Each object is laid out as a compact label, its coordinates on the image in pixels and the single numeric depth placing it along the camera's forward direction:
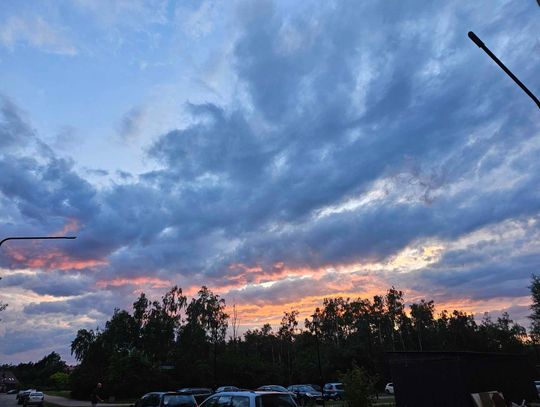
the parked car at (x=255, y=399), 11.11
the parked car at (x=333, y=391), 47.71
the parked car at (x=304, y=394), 37.78
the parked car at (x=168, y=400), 16.09
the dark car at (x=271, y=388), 35.44
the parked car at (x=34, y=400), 38.78
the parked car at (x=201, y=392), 31.50
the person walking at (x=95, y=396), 25.73
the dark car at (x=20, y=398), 48.80
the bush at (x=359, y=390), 19.98
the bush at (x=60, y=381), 105.36
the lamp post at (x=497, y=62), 8.66
